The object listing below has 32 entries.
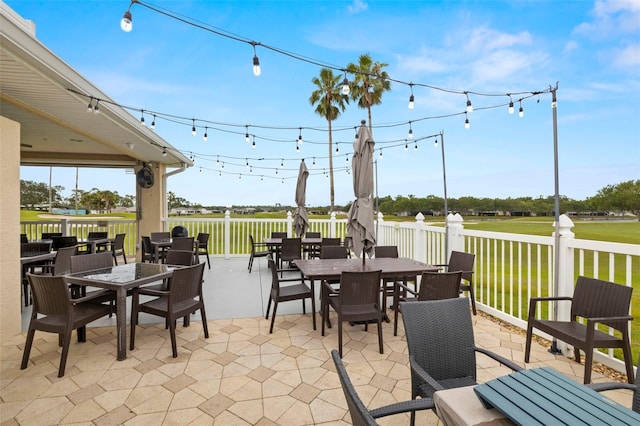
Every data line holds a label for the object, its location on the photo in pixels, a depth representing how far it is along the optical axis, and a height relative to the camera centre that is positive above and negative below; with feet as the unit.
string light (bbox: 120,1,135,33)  9.01 +5.84
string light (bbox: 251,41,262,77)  11.12 +5.59
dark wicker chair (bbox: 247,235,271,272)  21.44 -3.01
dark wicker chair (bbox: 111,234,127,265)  22.29 -2.19
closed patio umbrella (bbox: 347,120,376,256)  12.62 +0.60
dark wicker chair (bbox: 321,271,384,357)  9.45 -2.86
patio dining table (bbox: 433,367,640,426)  2.99 -2.09
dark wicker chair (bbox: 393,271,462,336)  9.71 -2.46
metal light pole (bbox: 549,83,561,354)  9.94 +0.00
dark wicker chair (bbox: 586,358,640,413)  4.27 -2.59
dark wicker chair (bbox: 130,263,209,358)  9.37 -3.02
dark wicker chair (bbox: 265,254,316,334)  11.20 -3.19
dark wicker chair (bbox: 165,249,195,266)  13.16 -2.04
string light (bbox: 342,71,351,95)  13.00 +5.58
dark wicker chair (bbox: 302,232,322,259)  22.77 -2.99
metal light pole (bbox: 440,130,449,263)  15.33 +0.29
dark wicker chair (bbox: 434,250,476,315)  12.73 -2.44
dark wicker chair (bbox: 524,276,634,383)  7.25 -2.86
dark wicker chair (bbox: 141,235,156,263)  20.44 -2.62
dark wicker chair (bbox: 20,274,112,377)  8.40 -2.86
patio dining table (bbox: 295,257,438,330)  10.79 -2.23
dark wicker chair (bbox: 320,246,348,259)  15.24 -2.09
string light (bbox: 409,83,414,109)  14.37 +5.43
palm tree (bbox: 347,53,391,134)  39.93 +17.97
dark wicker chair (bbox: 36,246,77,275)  13.46 -2.33
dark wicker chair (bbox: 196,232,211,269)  22.27 -2.17
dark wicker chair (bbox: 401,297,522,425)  5.49 -2.51
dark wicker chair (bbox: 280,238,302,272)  19.17 -2.41
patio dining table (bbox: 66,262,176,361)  9.26 -2.22
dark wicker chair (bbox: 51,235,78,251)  19.71 -1.92
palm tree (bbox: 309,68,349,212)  45.55 +17.99
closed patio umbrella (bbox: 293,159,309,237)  22.66 +0.70
